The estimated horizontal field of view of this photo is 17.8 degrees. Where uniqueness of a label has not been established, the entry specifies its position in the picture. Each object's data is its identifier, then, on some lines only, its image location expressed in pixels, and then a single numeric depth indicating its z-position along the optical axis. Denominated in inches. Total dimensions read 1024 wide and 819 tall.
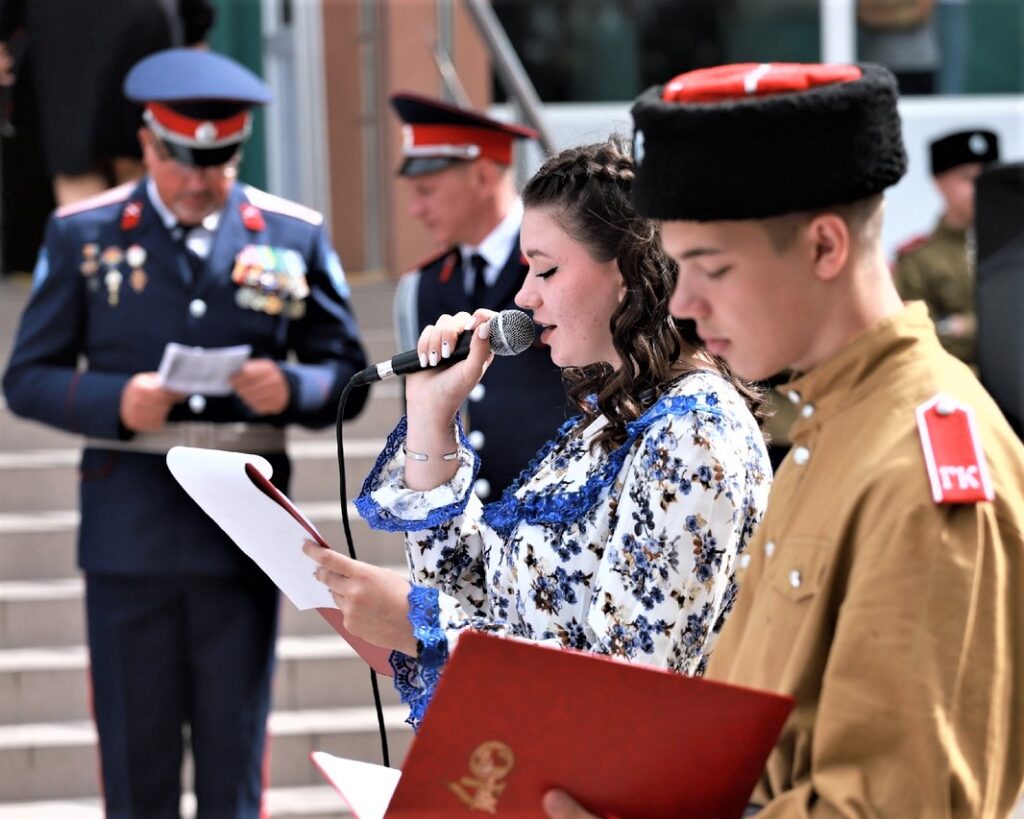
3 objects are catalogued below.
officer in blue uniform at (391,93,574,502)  285.8
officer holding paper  302.1
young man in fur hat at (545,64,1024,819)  110.3
